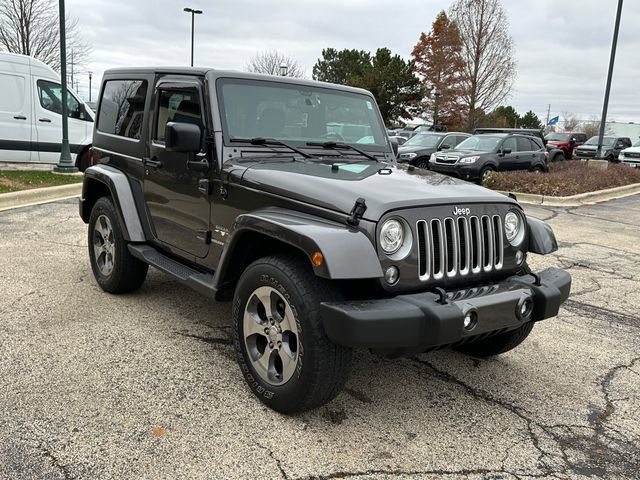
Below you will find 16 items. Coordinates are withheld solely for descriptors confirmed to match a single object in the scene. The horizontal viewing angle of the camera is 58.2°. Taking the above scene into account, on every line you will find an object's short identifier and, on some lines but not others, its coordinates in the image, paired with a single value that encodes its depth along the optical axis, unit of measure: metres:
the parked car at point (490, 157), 14.96
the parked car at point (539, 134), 22.30
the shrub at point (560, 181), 13.31
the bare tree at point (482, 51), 31.83
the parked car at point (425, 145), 17.50
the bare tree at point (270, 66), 46.16
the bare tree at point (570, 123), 76.13
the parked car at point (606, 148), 27.31
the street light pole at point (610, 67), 17.42
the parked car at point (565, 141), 27.58
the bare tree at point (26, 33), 25.05
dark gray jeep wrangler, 2.86
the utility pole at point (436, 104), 36.47
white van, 11.98
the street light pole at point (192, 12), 32.72
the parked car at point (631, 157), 24.45
